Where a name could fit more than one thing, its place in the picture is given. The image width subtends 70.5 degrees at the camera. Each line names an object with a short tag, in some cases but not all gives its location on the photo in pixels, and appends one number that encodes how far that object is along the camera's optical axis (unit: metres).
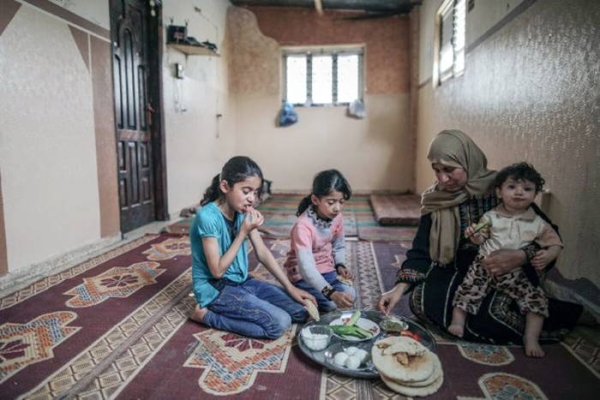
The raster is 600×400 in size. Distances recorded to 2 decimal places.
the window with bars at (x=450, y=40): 4.27
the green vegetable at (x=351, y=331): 1.69
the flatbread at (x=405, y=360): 1.35
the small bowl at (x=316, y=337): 1.62
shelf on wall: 4.76
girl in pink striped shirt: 2.00
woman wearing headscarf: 1.72
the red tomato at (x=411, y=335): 1.67
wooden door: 3.81
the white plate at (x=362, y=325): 1.67
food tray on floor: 1.48
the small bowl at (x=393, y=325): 1.75
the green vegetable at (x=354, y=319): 1.78
